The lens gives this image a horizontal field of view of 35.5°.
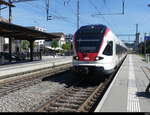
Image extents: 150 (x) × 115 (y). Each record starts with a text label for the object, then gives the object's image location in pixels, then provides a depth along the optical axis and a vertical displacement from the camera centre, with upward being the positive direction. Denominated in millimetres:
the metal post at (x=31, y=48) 31600 +349
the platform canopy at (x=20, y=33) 19909 +1972
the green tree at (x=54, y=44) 83456 +2533
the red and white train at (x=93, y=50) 11930 +58
